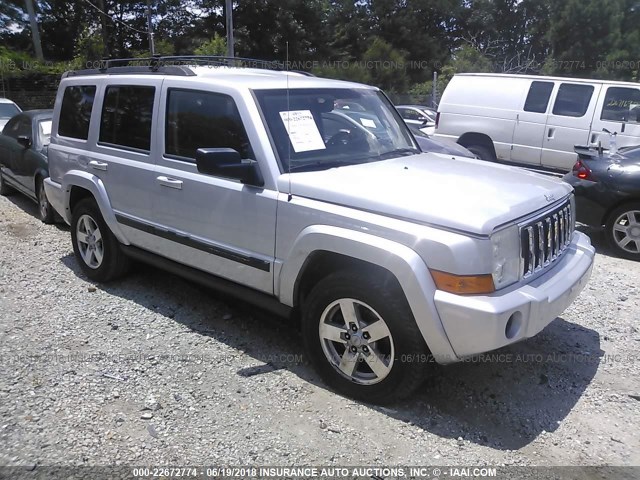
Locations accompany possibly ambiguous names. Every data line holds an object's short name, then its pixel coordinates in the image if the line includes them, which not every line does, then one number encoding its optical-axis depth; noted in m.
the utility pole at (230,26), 18.62
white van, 9.62
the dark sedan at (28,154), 7.58
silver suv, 3.00
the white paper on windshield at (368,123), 4.38
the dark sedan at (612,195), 6.41
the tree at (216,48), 25.81
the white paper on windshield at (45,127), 7.89
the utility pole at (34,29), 33.89
